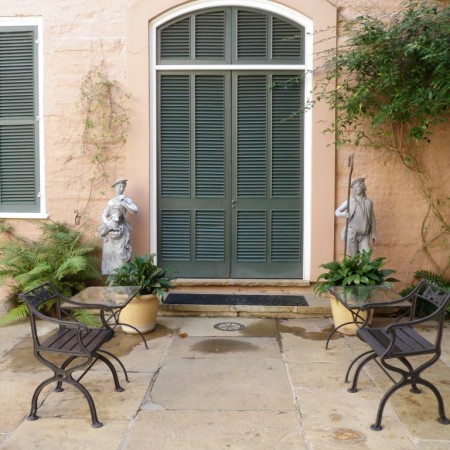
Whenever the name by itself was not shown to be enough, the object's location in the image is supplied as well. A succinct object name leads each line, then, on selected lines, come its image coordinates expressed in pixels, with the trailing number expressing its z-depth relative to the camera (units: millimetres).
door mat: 6270
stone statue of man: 6180
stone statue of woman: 6219
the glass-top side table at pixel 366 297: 4227
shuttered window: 6758
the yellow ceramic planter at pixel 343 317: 5484
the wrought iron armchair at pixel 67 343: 3529
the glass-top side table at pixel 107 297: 4234
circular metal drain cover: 5715
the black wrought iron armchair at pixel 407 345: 3469
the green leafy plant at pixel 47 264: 5953
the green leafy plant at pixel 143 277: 5488
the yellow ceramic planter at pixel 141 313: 5469
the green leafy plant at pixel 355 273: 5320
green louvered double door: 6746
